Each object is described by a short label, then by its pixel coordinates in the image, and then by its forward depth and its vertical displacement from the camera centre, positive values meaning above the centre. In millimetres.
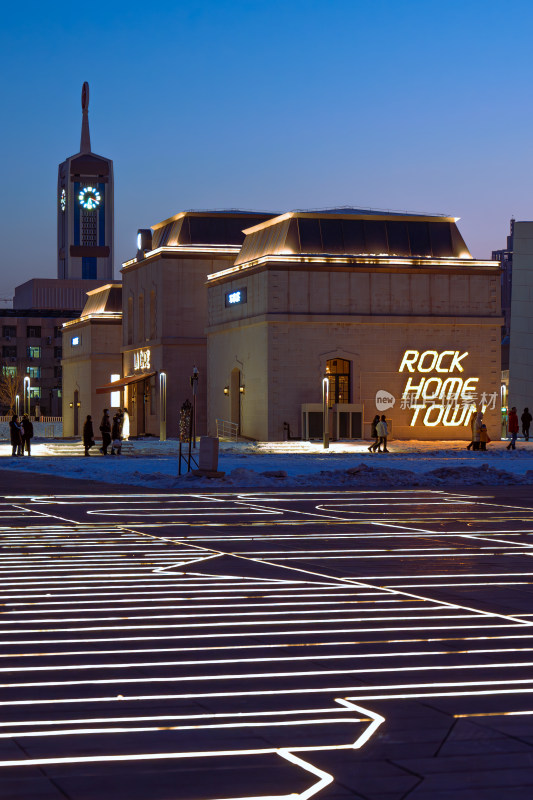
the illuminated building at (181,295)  71000 +6944
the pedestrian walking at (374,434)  48812 -871
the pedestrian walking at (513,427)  51344 -610
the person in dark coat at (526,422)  62644 -481
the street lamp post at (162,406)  66562 +435
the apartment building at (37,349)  158875 +8488
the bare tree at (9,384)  151750 +3784
